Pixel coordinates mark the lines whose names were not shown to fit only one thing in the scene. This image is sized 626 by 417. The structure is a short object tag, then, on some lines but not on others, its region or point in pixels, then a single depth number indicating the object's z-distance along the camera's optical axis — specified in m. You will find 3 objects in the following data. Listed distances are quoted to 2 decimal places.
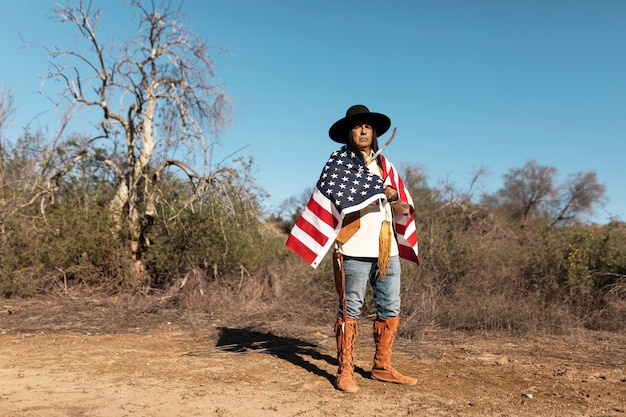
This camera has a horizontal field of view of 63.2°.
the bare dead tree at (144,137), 9.44
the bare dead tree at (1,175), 9.79
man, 4.07
